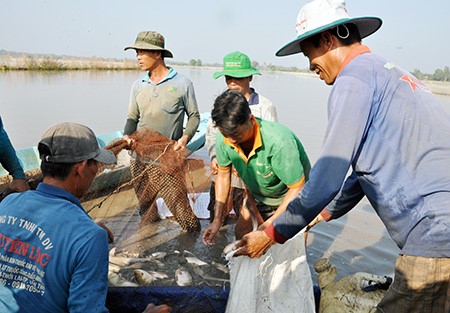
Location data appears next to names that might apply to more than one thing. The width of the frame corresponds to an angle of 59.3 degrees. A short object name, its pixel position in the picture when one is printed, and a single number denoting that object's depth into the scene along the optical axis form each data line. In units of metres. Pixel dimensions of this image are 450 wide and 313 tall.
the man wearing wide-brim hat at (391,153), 1.80
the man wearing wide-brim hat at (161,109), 4.80
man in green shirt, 2.92
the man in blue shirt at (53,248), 1.73
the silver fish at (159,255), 4.48
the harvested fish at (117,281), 3.46
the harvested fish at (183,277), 3.76
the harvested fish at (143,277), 3.66
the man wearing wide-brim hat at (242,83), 4.65
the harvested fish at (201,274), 3.86
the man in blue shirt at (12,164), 3.72
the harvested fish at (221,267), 4.12
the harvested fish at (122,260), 4.14
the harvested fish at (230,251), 2.65
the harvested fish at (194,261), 4.25
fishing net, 4.03
